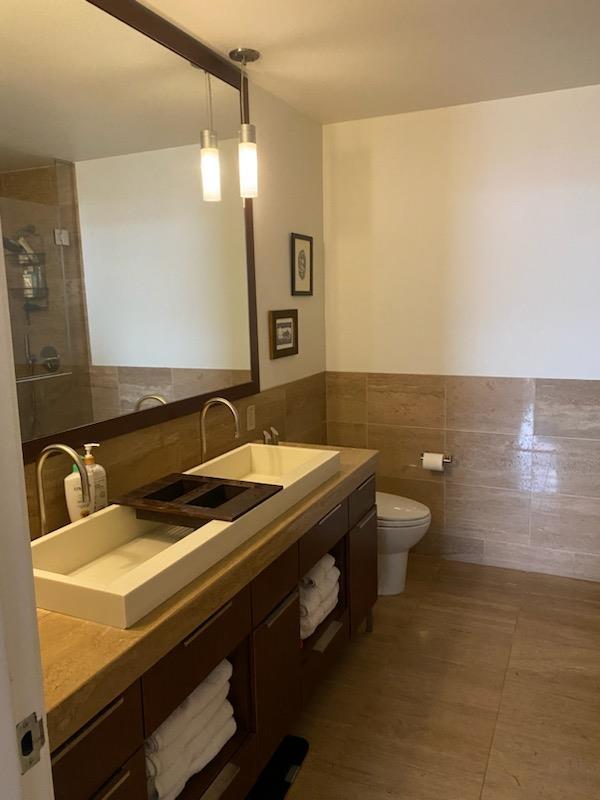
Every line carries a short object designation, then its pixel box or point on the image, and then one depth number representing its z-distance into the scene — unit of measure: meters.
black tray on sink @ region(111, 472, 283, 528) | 1.76
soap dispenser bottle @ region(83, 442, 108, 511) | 1.79
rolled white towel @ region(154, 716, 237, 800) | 1.42
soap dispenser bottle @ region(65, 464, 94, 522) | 1.77
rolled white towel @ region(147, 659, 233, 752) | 1.42
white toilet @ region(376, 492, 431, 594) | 2.94
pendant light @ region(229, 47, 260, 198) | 2.32
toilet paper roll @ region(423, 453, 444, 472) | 3.33
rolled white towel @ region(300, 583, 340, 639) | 2.14
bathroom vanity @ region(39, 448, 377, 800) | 1.17
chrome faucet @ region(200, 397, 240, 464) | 2.29
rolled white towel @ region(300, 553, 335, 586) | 2.21
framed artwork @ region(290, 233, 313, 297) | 3.11
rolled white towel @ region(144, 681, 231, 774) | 1.40
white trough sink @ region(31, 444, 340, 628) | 1.34
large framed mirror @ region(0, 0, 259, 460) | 1.72
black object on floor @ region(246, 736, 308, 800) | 1.92
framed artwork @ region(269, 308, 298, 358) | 2.94
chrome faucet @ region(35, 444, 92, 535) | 1.57
